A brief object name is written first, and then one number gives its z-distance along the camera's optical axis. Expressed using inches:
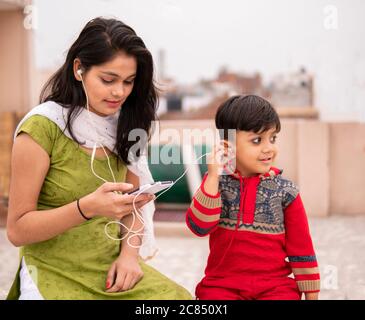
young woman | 65.2
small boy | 68.9
